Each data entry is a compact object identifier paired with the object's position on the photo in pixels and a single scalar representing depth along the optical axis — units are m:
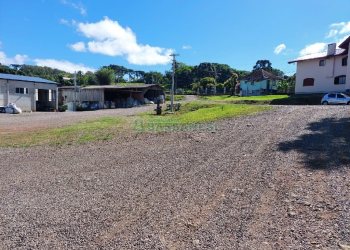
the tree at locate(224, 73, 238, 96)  71.19
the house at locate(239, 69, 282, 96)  57.66
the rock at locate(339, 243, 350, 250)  3.86
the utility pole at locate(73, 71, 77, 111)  44.90
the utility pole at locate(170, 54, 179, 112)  32.65
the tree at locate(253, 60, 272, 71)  124.00
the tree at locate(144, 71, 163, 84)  115.33
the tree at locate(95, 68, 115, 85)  87.69
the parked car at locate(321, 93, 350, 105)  26.34
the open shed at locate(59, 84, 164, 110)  46.66
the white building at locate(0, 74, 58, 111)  35.69
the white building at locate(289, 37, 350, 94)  35.03
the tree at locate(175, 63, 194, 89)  105.31
